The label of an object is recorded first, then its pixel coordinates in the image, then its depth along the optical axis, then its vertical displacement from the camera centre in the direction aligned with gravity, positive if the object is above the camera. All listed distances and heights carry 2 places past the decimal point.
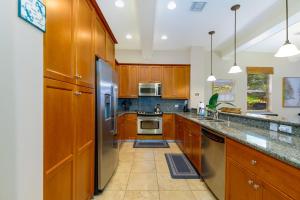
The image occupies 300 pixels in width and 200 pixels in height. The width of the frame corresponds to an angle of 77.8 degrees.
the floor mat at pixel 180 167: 3.08 -1.23
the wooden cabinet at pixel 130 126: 5.52 -0.77
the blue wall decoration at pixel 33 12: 0.93 +0.48
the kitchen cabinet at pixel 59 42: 1.24 +0.44
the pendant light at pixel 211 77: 4.33 +0.56
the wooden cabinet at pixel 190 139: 3.04 -0.78
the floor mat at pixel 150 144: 5.01 -1.22
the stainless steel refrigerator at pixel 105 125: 2.36 -0.34
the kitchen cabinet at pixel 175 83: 5.77 +0.55
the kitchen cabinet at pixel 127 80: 5.75 +0.64
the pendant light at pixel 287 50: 2.27 +0.63
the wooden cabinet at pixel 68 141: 1.27 -0.34
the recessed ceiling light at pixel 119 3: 2.90 +1.56
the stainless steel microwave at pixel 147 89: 5.66 +0.36
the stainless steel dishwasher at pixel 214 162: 2.10 -0.77
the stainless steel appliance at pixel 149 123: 5.46 -0.66
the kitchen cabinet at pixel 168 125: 5.53 -0.72
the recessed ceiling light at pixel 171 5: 2.93 +1.54
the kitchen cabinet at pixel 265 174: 1.10 -0.52
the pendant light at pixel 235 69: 3.12 +0.61
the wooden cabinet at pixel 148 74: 5.78 +0.83
